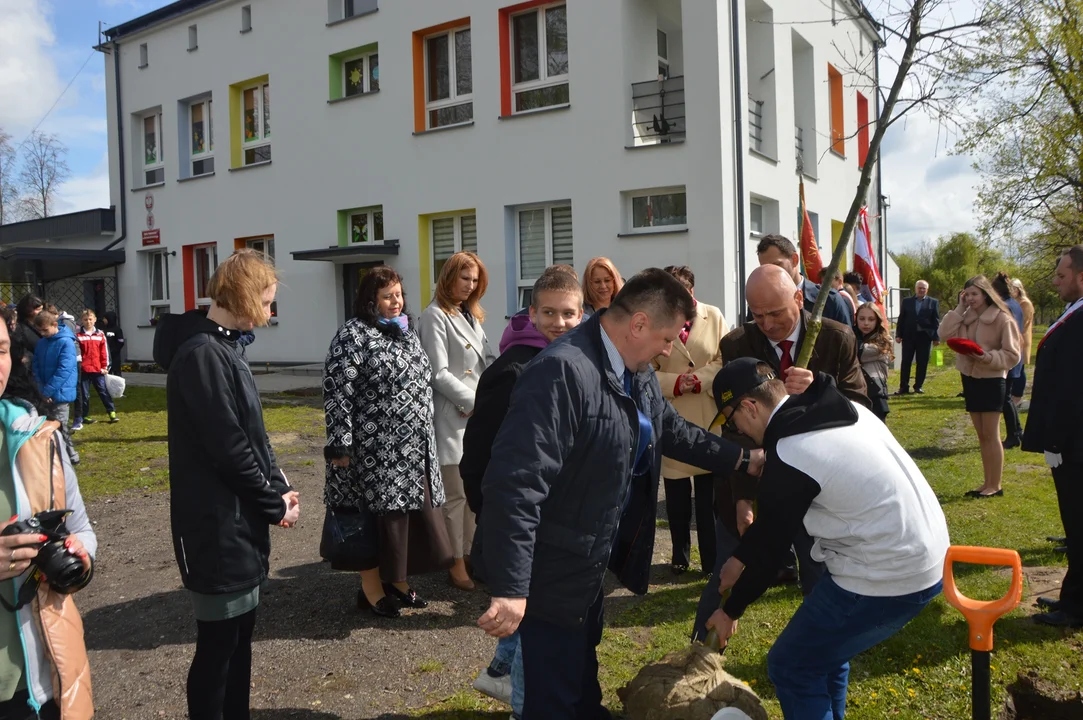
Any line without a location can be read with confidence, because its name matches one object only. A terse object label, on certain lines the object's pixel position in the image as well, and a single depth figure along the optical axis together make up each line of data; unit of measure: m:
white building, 13.85
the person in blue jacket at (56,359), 9.54
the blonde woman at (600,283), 5.38
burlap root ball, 3.11
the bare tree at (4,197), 46.97
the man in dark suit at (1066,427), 4.54
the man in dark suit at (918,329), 15.05
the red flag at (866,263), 11.40
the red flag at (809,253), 8.97
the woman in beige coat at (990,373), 7.38
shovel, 2.67
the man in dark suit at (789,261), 5.12
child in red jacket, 12.99
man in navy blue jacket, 2.63
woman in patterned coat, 4.75
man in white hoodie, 2.74
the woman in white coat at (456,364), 5.40
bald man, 3.99
